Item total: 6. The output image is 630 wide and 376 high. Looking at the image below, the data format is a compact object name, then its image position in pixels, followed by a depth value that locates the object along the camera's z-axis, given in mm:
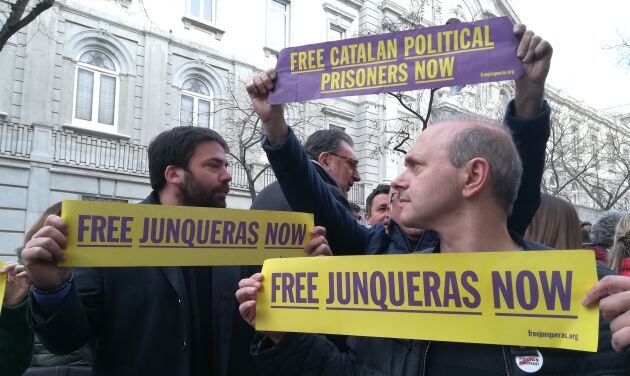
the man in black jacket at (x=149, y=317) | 1950
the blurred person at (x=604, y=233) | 4211
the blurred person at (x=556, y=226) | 3215
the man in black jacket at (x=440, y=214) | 1645
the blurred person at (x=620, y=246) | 3271
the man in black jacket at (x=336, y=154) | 3291
